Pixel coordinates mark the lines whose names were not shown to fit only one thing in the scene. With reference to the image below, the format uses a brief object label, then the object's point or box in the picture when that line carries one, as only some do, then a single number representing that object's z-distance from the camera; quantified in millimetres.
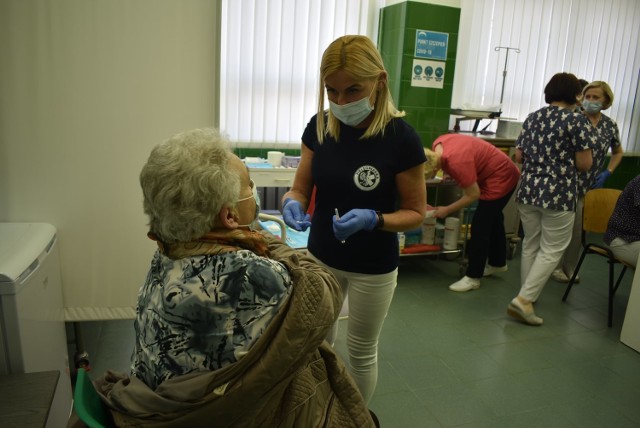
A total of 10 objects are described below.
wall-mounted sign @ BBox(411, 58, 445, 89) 3790
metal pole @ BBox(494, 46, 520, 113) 4480
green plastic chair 850
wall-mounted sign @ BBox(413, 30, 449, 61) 3729
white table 3365
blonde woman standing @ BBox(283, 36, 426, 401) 1444
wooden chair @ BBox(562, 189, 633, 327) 3193
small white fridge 1448
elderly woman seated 892
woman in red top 3121
